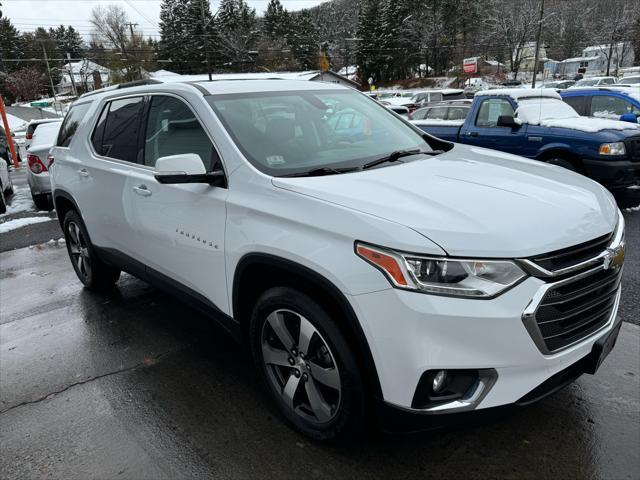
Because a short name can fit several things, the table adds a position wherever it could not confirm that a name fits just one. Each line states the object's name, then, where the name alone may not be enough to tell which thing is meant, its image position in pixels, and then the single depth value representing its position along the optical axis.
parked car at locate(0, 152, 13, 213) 9.17
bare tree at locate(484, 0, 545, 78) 62.47
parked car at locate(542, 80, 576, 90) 33.44
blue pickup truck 7.17
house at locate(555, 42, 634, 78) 59.88
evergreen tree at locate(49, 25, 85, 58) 90.62
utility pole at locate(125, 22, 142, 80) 73.68
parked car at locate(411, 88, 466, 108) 25.20
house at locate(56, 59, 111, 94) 68.92
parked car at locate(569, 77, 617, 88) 30.51
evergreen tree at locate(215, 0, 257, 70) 65.75
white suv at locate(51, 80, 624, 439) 1.95
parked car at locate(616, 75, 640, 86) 31.19
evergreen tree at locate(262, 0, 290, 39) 87.88
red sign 48.03
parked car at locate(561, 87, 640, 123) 10.64
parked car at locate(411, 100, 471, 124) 10.51
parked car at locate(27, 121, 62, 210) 8.80
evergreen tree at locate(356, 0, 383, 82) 69.69
